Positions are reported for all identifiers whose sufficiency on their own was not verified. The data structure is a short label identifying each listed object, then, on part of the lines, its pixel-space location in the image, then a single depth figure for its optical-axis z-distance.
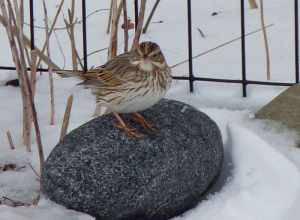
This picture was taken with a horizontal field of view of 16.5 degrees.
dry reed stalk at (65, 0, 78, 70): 5.57
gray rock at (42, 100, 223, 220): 4.90
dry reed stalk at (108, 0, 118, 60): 5.56
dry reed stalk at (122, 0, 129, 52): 5.60
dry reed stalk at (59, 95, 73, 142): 5.49
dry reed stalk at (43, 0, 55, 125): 5.58
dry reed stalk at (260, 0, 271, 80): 6.14
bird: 4.93
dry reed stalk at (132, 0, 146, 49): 5.56
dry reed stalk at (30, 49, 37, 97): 5.68
